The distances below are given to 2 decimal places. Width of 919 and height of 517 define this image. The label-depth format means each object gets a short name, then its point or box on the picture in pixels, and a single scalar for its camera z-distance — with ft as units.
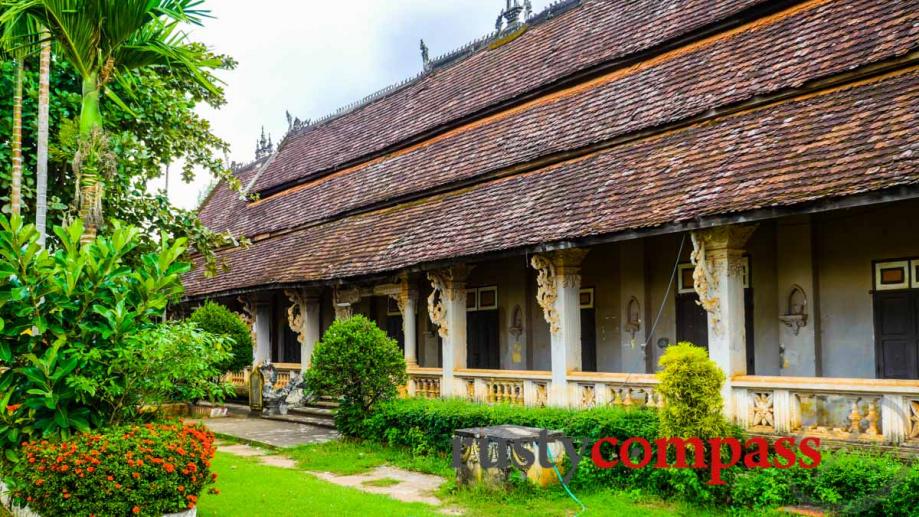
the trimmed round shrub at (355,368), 43.80
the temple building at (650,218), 30.53
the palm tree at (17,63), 30.19
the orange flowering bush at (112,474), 22.77
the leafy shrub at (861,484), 22.80
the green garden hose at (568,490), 28.98
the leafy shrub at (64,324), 24.25
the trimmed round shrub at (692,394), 27.53
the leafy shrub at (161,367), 24.89
